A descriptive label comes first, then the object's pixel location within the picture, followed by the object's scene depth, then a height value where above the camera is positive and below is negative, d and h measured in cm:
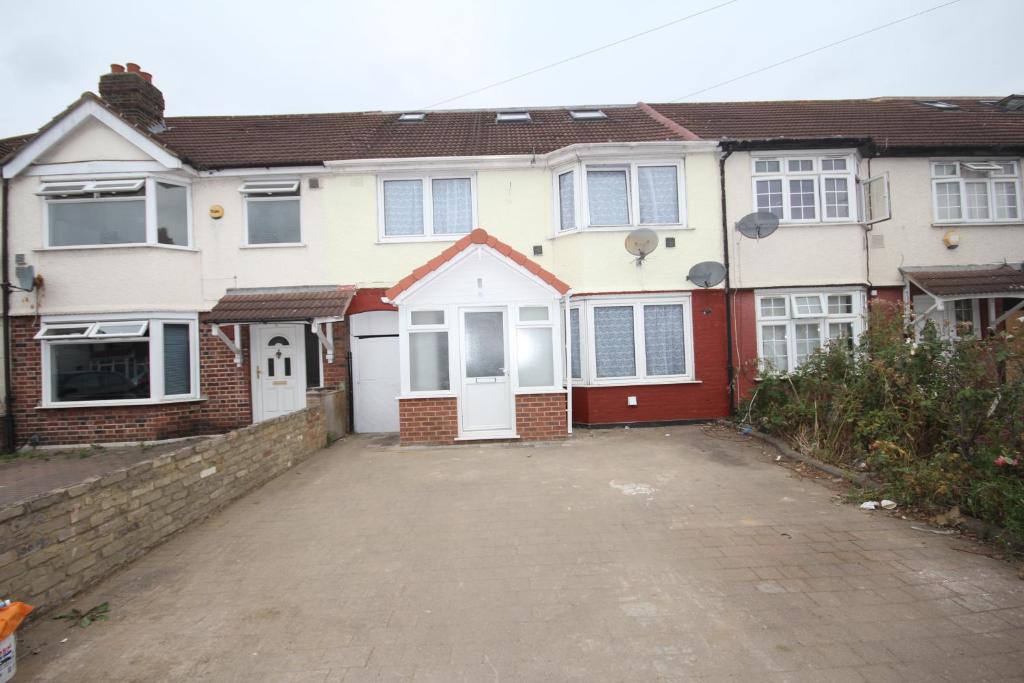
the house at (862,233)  945 +216
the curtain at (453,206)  977 +304
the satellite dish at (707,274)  902 +136
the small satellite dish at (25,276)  885 +171
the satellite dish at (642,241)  877 +196
